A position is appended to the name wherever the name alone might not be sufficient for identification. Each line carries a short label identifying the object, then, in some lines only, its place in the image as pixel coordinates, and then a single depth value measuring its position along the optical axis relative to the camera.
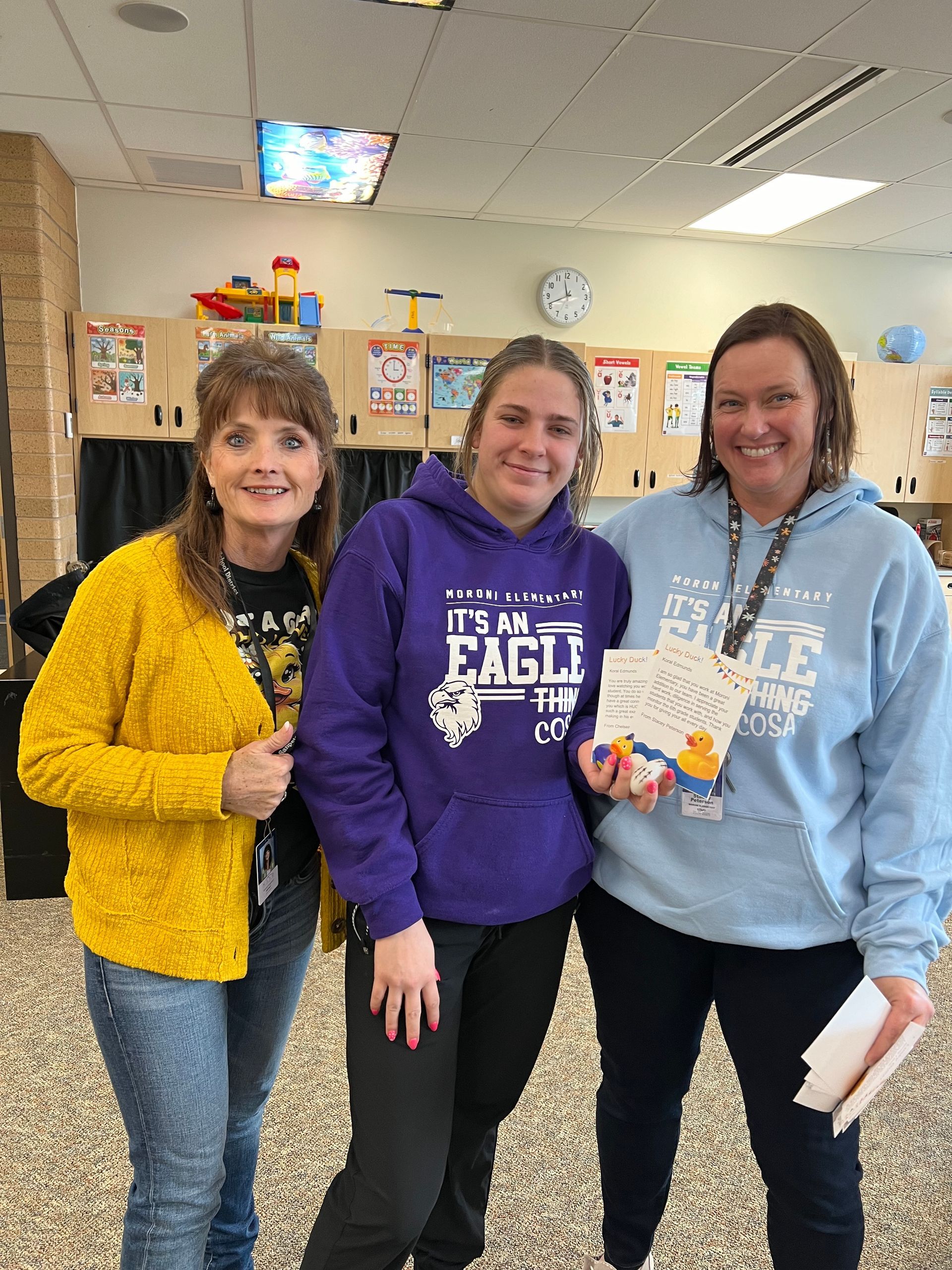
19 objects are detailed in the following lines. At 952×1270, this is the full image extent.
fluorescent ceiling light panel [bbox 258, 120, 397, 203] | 3.82
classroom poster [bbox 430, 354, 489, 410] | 4.66
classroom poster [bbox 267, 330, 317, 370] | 4.48
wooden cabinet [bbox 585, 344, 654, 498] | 5.02
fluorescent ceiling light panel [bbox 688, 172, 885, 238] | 4.39
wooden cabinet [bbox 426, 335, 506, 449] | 4.64
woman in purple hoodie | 1.15
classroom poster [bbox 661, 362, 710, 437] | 5.06
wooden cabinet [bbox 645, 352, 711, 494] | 5.04
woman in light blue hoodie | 1.20
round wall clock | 5.18
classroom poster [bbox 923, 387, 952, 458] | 5.46
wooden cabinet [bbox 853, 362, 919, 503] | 5.38
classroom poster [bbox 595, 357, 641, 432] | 4.99
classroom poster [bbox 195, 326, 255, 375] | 4.39
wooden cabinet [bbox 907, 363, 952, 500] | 5.45
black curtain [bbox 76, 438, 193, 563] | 4.44
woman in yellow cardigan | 1.10
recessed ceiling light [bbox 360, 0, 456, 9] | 2.69
